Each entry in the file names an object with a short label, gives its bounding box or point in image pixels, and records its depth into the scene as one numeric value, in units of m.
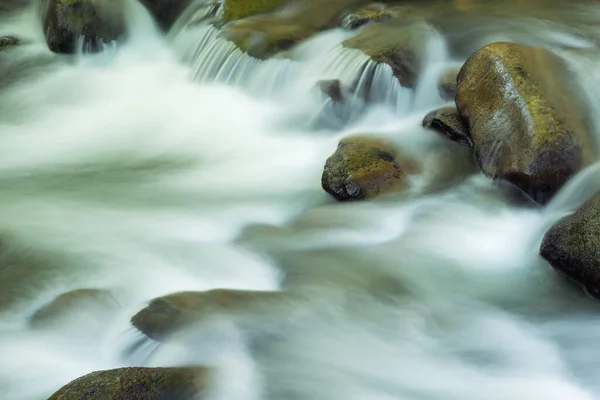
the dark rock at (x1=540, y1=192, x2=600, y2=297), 4.83
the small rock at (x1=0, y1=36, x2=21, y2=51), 11.02
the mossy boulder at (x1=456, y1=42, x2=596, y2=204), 6.00
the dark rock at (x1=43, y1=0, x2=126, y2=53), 10.75
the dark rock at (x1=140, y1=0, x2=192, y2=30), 11.52
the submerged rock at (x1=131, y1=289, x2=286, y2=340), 4.32
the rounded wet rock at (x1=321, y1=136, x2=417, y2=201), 6.47
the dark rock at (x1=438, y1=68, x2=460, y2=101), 7.91
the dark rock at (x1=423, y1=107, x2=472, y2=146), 6.95
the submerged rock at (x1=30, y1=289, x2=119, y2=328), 4.80
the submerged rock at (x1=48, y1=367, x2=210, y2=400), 3.49
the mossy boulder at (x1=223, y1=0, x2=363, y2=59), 9.42
